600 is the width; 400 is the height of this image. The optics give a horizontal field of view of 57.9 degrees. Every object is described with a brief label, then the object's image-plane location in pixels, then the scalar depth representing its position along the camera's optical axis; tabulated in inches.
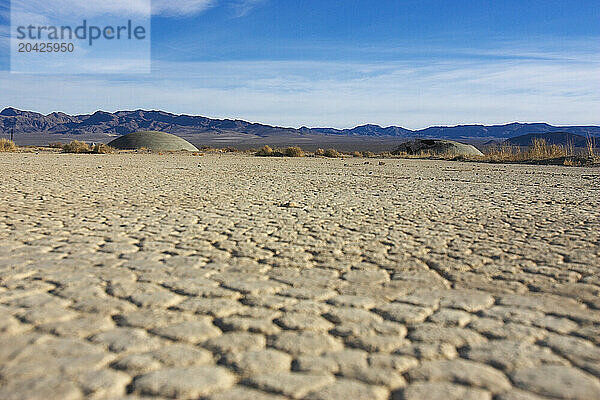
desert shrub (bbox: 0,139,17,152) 1153.5
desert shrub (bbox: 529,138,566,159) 911.0
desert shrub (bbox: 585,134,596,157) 813.2
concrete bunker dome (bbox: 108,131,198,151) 1556.3
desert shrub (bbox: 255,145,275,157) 1290.1
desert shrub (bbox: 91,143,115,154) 1221.7
